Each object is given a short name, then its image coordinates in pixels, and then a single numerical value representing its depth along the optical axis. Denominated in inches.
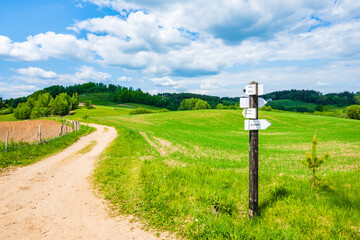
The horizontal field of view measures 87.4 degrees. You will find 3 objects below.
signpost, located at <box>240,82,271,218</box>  220.2
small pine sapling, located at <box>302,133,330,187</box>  277.7
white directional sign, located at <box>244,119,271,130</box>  216.1
